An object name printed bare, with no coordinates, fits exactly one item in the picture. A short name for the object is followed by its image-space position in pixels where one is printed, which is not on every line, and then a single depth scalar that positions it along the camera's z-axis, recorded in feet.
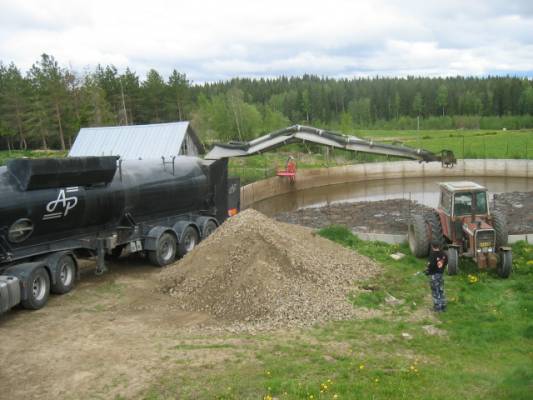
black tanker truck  40.34
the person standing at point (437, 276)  37.91
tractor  45.06
